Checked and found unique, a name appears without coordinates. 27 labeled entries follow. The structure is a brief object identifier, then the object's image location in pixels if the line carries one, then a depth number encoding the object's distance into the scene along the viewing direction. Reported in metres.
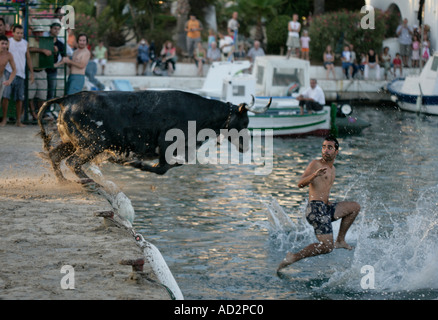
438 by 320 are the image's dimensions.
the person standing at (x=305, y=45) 33.16
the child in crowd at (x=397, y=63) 34.72
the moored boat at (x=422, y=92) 30.41
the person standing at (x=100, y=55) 32.69
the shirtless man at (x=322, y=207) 9.49
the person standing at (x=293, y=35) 32.22
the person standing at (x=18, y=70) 18.06
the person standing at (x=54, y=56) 19.80
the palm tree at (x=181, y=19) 36.34
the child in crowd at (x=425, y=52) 33.56
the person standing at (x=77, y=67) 18.72
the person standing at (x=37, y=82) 19.30
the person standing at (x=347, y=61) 33.94
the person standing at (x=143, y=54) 32.63
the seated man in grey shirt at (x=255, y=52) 32.72
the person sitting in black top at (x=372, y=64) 34.90
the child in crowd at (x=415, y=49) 34.31
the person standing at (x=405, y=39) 34.97
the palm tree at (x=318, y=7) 39.38
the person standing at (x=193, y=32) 33.22
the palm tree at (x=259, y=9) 38.22
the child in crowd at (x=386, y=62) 35.16
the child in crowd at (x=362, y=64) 34.88
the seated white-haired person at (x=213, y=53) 32.44
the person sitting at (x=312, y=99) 24.66
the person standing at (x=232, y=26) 33.03
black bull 12.11
